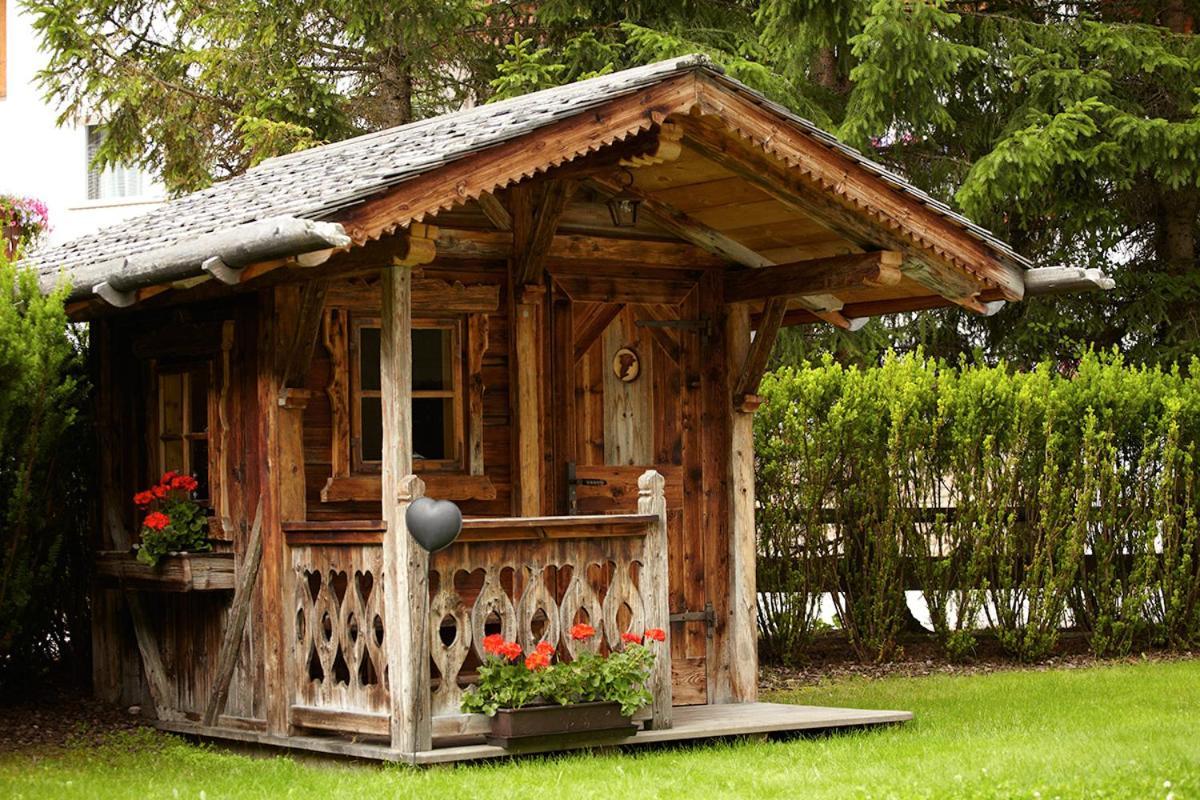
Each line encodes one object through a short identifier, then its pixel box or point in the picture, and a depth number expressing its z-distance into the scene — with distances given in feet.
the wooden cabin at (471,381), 33.09
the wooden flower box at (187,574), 37.11
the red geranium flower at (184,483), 38.29
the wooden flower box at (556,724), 32.81
